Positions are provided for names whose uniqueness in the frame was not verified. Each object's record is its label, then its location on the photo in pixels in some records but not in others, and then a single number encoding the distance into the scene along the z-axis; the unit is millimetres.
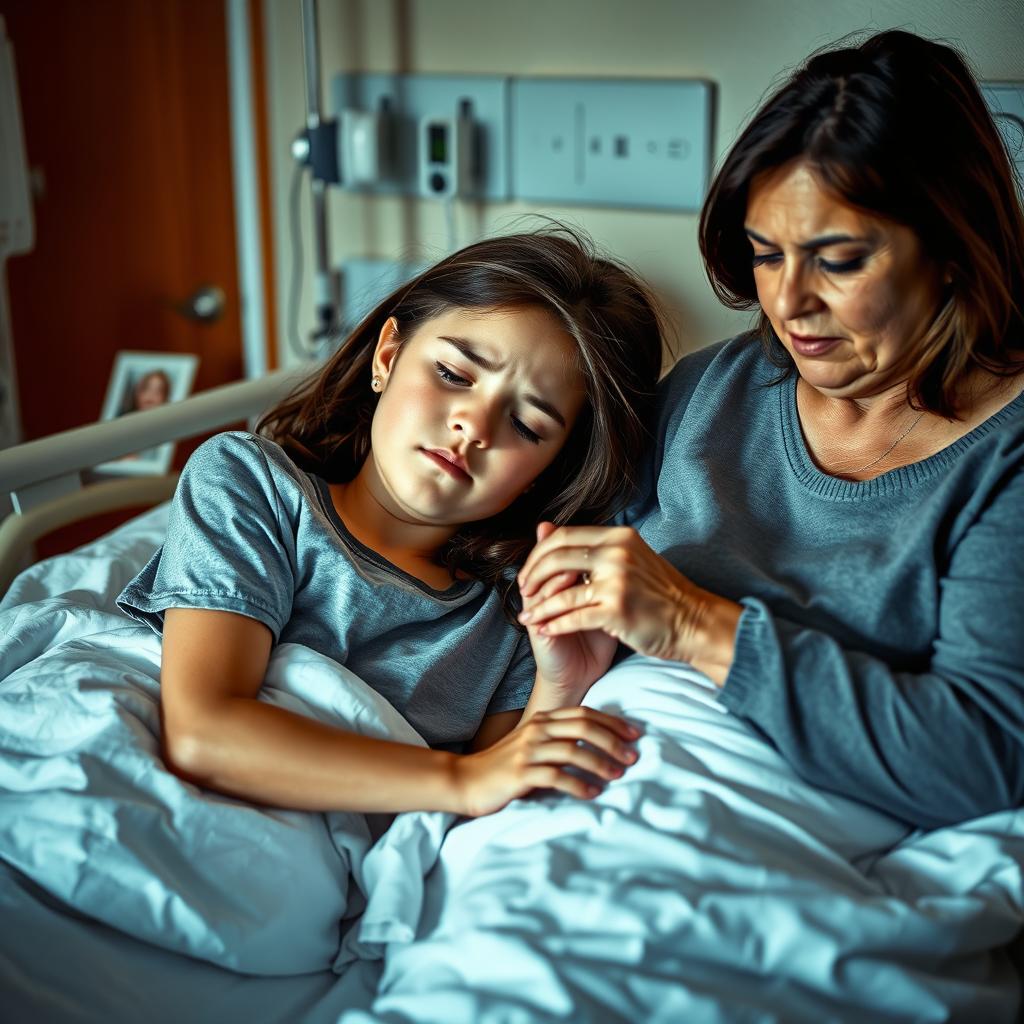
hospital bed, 873
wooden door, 2178
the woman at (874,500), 996
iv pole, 1984
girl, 1070
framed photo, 2133
